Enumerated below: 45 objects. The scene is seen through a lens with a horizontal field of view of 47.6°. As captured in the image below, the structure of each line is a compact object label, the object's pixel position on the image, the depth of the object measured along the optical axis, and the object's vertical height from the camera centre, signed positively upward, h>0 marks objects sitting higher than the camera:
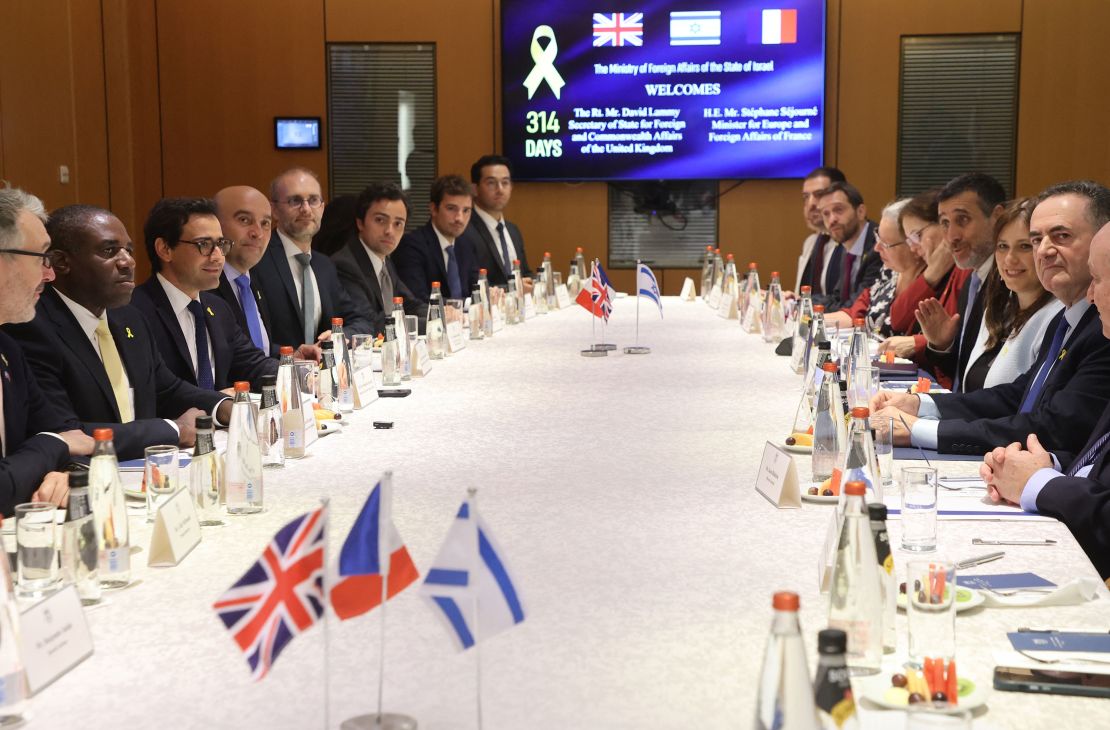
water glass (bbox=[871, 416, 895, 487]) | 2.64 -0.46
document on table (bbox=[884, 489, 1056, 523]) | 2.39 -0.54
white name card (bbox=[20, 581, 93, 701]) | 1.54 -0.51
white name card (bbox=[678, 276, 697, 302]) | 7.27 -0.35
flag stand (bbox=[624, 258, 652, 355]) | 4.82 -0.46
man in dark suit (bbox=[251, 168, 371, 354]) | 5.45 -0.19
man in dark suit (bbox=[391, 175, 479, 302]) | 7.04 -0.07
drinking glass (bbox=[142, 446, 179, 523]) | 2.39 -0.46
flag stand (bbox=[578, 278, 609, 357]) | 4.79 -0.46
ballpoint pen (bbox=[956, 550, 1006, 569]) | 2.05 -0.54
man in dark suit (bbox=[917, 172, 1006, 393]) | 4.75 -0.04
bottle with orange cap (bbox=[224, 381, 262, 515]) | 2.41 -0.46
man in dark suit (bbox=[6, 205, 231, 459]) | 3.25 -0.27
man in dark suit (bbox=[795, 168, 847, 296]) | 7.70 -0.04
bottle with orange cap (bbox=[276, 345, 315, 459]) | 2.96 -0.43
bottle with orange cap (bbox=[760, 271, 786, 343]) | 5.17 -0.35
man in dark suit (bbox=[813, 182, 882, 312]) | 7.01 -0.02
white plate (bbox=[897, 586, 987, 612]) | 1.83 -0.54
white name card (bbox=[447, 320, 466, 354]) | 4.97 -0.42
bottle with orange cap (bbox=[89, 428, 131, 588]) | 1.97 -0.45
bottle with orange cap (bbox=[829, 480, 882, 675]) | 1.63 -0.47
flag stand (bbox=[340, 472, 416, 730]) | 1.44 -0.56
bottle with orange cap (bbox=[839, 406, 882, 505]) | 2.29 -0.41
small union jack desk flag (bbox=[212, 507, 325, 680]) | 1.38 -0.40
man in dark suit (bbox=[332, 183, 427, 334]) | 6.15 -0.09
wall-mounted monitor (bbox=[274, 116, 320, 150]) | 8.72 +0.69
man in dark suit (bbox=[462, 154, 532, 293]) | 7.87 +0.07
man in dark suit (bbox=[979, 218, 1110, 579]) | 2.33 -0.49
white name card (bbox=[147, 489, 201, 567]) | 2.08 -0.50
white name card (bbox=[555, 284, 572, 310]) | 6.98 -0.36
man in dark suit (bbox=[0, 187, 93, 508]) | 2.83 -0.28
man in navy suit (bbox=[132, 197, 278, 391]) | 4.07 -0.18
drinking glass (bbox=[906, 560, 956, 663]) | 1.61 -0.49
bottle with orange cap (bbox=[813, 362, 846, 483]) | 2.68 -0.42
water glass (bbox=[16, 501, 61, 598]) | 1.90 -0.48
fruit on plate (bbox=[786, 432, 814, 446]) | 3.03 -0.50
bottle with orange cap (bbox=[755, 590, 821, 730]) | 1.17 -0.42
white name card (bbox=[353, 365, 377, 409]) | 3.65 -0.46
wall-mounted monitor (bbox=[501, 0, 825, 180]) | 8.43 +0.99
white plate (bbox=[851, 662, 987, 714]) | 1.45 -0.55
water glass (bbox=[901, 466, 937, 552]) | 2.17 -0.48
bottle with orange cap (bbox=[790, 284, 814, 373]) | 4.22 -0.36
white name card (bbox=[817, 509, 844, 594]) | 1.91 -0.50
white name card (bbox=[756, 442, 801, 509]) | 2.45 -0.49
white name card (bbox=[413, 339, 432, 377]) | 4.25 -0.43
